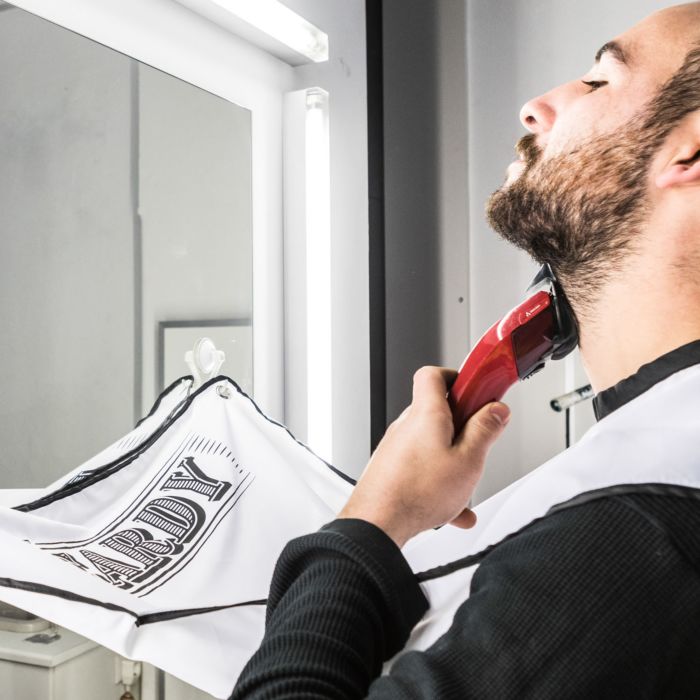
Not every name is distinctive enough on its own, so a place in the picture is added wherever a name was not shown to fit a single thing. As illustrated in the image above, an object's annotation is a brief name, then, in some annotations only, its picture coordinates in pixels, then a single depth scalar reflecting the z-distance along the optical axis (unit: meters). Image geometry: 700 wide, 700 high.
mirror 1.21
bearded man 0.48
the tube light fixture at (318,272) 1.86
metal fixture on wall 1.69
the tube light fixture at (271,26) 1.57
